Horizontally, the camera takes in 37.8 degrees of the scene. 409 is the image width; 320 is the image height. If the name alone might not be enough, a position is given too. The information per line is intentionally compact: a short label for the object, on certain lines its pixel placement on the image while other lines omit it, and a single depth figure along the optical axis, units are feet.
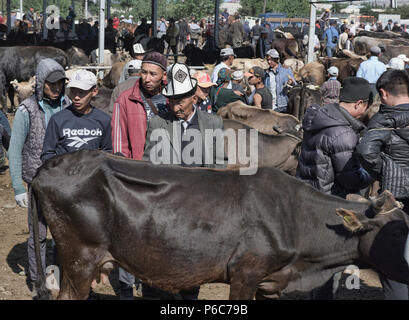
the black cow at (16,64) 57.36
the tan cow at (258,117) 32.01
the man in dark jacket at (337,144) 17.42
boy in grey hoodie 18.25
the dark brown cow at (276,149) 27.99
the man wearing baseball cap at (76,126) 17.48
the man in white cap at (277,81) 40.60
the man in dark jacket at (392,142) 16.01
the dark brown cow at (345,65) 62.13
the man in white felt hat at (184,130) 16.81
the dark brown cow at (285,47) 80.18
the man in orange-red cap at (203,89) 28.22
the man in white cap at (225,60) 40.11
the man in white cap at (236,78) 36.96
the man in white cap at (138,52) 33.34
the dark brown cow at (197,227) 14.56
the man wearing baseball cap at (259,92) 36.78
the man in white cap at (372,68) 47.16
